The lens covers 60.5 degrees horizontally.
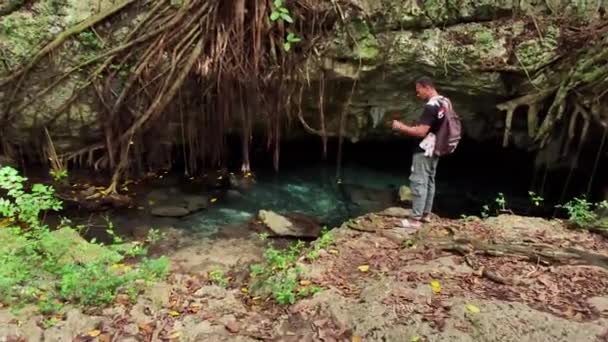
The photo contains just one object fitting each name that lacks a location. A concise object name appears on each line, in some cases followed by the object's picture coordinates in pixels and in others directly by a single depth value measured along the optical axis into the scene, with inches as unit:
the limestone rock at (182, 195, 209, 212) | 269.6
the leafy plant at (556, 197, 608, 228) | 191.6
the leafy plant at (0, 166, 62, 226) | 150.0
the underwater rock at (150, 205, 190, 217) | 259.4
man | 180.7
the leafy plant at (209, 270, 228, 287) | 169.8
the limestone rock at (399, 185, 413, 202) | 295.1
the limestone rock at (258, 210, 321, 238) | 246.7
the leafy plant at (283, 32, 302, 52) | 249.1
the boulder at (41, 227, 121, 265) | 169.8
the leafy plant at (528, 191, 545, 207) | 303.4
